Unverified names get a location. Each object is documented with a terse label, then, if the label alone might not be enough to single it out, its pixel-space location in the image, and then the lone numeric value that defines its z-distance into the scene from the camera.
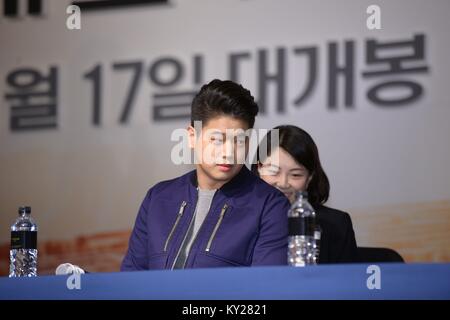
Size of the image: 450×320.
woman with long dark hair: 6.00
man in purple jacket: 4.63
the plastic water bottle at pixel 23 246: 5.14
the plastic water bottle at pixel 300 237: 4.68
